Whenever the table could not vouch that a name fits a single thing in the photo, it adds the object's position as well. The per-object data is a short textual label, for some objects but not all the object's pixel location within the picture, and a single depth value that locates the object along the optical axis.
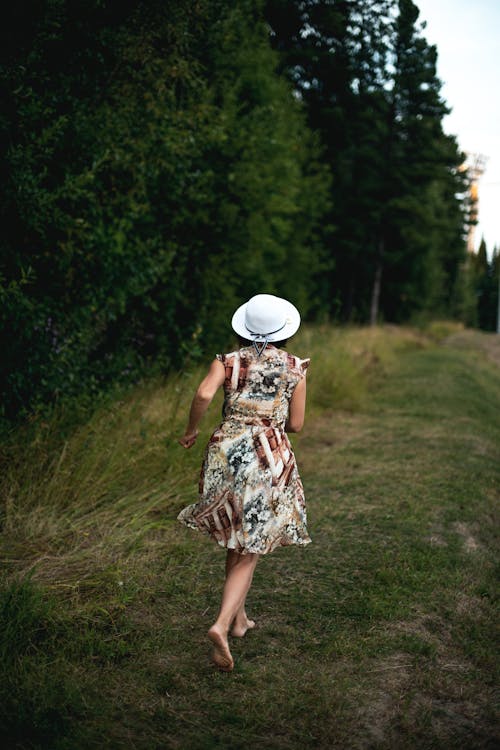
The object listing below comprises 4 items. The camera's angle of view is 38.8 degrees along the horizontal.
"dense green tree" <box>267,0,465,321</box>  25.53
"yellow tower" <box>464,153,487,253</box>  53.50
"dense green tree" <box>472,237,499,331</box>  92.69
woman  3.47
